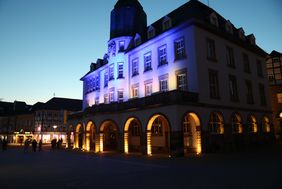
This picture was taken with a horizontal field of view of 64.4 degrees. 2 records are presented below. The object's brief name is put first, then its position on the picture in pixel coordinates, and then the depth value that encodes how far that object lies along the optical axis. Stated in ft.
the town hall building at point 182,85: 71.18
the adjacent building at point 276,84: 118.93
